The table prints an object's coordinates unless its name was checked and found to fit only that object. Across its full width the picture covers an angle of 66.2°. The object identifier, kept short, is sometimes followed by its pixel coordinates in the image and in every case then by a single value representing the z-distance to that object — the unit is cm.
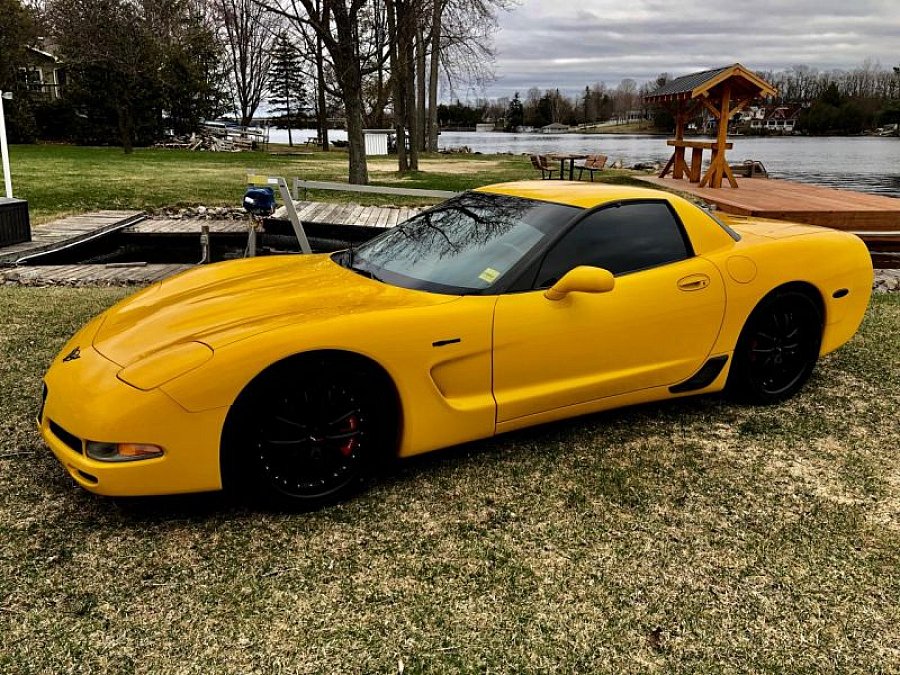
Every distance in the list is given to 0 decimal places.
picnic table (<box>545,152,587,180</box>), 1656
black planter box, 821
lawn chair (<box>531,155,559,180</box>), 1628
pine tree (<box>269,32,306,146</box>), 5779
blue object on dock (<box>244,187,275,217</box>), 583
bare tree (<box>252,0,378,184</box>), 1456
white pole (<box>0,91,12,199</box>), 896
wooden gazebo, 1296
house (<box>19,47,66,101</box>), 3212
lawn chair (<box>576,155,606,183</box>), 1625
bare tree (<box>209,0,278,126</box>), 4069
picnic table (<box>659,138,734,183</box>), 1424
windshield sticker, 318
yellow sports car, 255
